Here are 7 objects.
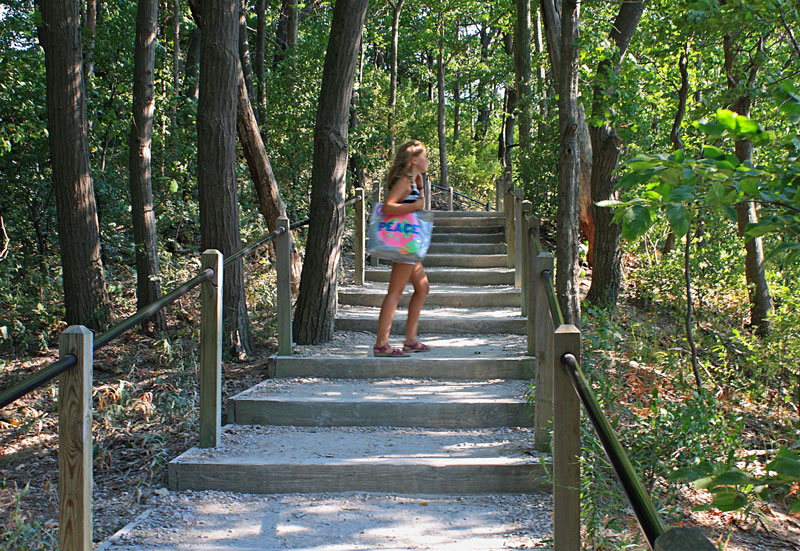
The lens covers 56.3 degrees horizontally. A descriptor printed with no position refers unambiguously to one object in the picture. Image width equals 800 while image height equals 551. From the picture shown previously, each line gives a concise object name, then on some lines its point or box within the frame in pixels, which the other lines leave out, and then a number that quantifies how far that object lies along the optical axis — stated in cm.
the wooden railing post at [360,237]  932
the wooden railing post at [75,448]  310
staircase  464
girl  616
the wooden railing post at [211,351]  491
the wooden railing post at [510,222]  1052
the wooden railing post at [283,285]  652
